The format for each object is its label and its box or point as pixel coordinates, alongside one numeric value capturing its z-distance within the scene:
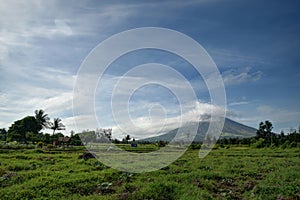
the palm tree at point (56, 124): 74.11
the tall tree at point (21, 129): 69.19
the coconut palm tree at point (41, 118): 76.37
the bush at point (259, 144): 64.51
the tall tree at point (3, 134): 80.29
